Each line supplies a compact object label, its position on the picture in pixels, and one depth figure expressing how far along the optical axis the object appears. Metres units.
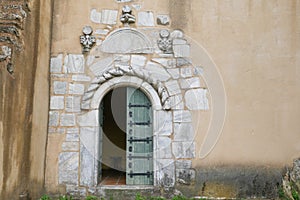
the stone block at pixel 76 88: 4.67
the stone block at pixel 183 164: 4.54
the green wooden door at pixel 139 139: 4.66
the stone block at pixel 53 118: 4.59
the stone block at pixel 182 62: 4.75
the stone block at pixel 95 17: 4.80
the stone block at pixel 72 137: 4.57
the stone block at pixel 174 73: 4.73
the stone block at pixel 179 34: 4.78
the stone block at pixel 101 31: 4.77
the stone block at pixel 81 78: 4.70
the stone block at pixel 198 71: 4.74
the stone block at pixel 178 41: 4.77
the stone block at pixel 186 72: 4.73
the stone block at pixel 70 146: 4.55
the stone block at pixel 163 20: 4.81
